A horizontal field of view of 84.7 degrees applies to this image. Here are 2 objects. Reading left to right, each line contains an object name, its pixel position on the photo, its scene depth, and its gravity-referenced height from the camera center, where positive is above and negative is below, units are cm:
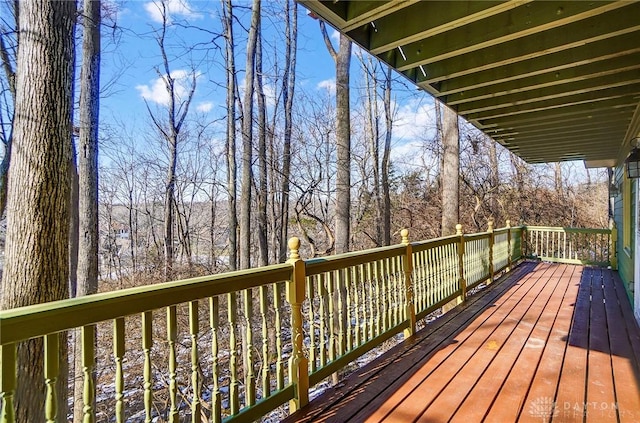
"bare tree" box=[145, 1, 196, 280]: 1204 +341
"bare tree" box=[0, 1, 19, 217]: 639 +254
